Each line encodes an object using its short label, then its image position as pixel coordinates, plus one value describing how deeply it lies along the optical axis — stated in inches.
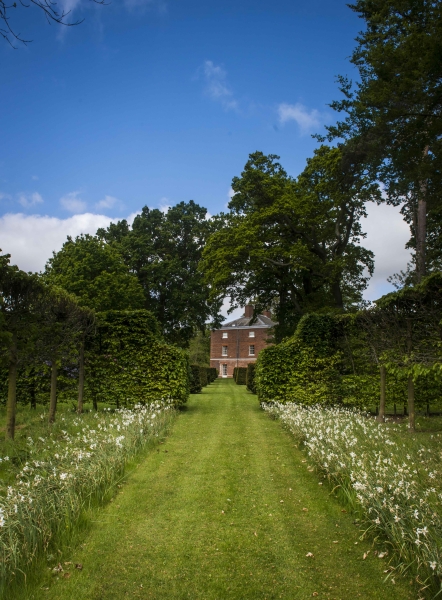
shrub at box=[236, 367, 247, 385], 1461.6
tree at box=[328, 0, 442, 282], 320.5
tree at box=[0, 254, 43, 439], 317.7
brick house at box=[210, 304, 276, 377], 2128.4
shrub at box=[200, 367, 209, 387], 1165.8
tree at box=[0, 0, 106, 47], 123.3
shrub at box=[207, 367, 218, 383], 1490.2
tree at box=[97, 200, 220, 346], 1212.5
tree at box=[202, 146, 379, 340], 898.1
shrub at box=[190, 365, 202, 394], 962.1
